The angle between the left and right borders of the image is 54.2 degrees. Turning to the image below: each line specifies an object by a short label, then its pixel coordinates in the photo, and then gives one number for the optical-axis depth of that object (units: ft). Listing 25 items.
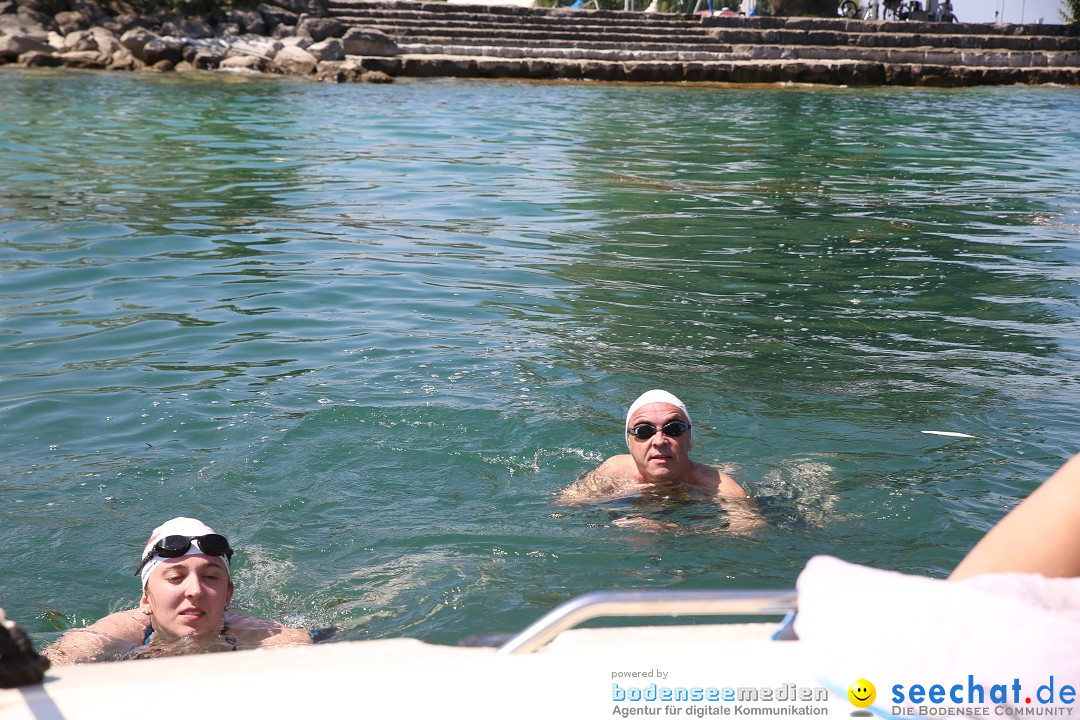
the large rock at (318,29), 110.01
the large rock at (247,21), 111.65
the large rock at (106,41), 98.68
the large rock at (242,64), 99.81
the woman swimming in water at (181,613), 13.91
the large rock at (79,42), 99.09
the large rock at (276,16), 113.91
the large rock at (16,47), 95.55
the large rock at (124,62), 97.14
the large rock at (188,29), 106.22
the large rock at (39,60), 95.20
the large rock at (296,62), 99.66
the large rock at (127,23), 104.06
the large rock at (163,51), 97.96
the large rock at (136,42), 98.53
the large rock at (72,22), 103.35
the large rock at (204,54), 99.86
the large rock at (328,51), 102.06
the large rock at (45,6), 104.42
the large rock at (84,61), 96.27
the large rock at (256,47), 102.63
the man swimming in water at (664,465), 18.61
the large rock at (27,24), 99.35
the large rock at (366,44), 105.09
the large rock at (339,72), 97.40
